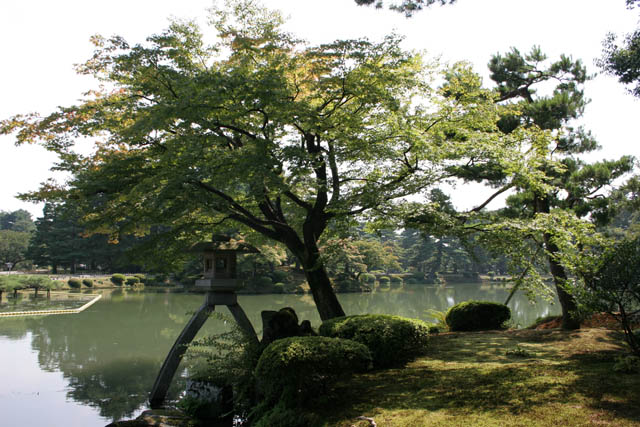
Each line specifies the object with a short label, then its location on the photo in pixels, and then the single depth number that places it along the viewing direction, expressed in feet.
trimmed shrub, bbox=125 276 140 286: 99.60
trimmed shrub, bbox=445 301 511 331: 29.12
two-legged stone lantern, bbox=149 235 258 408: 22.29
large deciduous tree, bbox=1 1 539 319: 19.61
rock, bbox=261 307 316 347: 18.48
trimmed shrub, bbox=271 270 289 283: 91.15
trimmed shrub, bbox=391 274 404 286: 131.02
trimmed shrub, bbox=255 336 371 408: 12.62
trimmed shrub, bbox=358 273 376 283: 102.76
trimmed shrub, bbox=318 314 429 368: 17.40
